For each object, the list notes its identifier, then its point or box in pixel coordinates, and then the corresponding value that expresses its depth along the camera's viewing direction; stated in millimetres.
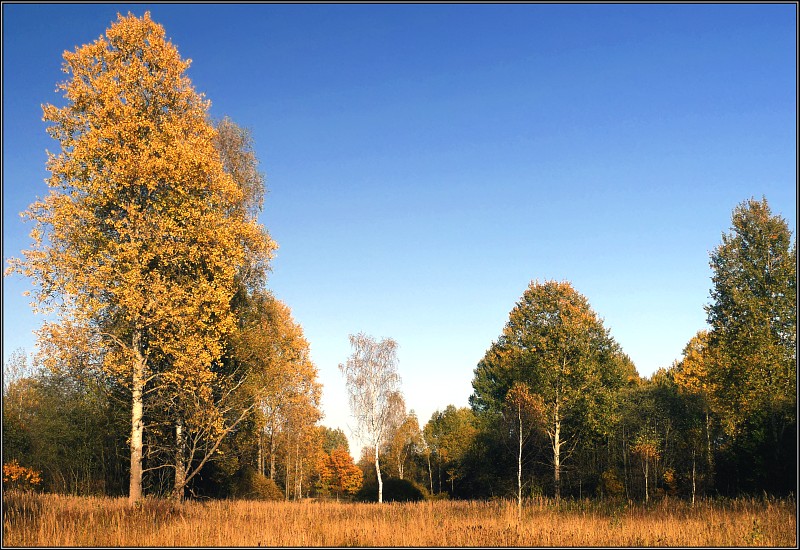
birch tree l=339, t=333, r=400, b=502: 42500
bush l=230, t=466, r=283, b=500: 29250
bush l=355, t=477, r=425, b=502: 47219
